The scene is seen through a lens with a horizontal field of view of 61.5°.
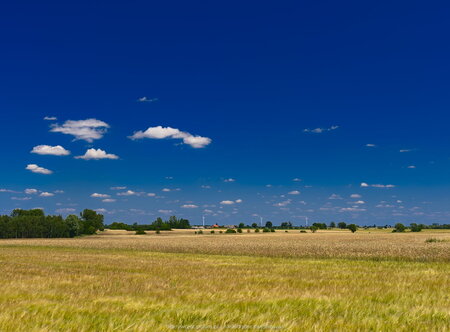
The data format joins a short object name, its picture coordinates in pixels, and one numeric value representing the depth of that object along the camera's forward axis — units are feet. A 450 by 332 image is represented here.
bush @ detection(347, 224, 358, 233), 636.61
